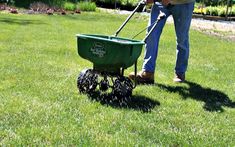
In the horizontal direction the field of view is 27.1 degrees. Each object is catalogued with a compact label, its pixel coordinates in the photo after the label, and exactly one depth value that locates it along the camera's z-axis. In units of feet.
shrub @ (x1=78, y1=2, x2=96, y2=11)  81.23
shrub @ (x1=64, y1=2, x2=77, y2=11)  76.20
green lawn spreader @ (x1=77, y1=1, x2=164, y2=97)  16.65
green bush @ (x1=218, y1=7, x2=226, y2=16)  94.38
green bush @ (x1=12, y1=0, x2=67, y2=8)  77.77
